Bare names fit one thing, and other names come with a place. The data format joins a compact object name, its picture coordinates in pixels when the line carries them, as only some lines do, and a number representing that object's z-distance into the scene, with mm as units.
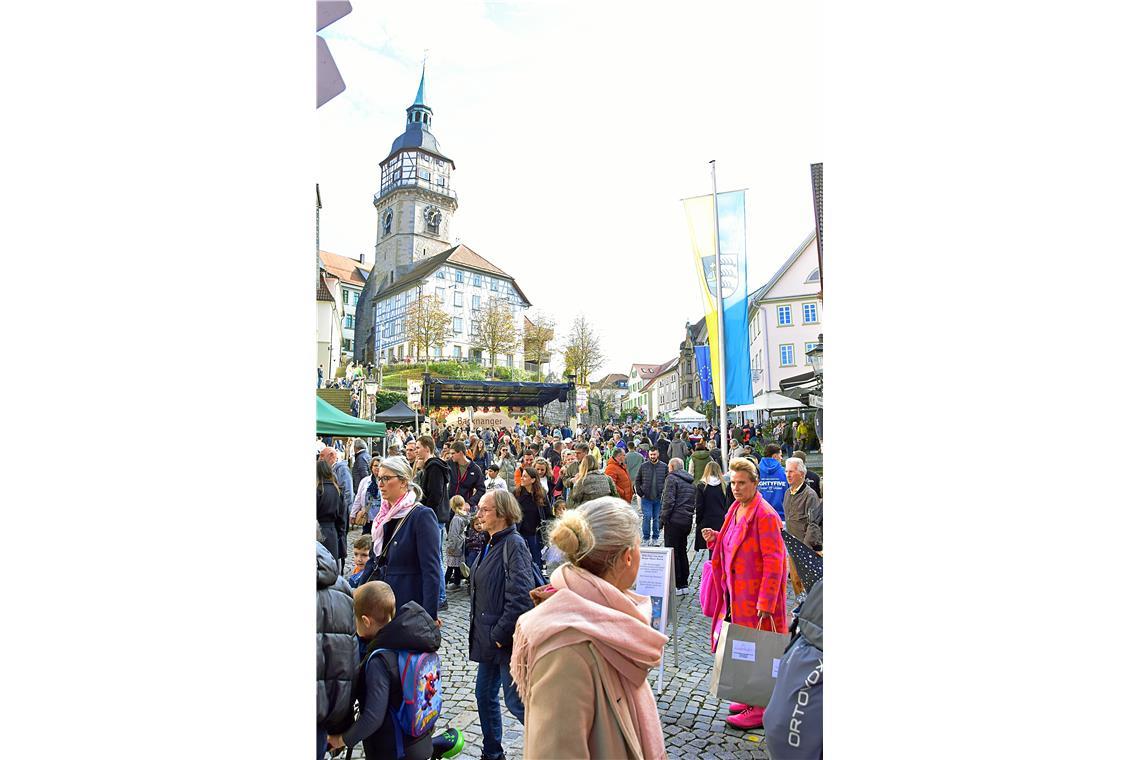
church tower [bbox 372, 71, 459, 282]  72125
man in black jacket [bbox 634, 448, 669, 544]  10586
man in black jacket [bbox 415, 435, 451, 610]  7594
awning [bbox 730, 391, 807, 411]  19141
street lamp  11720
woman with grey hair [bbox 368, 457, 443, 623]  4051
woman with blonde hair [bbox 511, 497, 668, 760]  1597
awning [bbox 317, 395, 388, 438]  8711
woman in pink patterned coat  4188
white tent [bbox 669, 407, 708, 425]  29547
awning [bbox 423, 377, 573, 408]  42906
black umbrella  2939
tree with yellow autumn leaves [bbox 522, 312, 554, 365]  55125
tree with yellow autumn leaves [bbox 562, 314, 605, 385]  49500
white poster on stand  4703
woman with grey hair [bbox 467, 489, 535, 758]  3479
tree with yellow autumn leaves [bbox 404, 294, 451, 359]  50056
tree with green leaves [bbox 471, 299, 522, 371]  54625
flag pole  8258
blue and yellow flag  8211
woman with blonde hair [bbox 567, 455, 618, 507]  6461
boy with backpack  2867
